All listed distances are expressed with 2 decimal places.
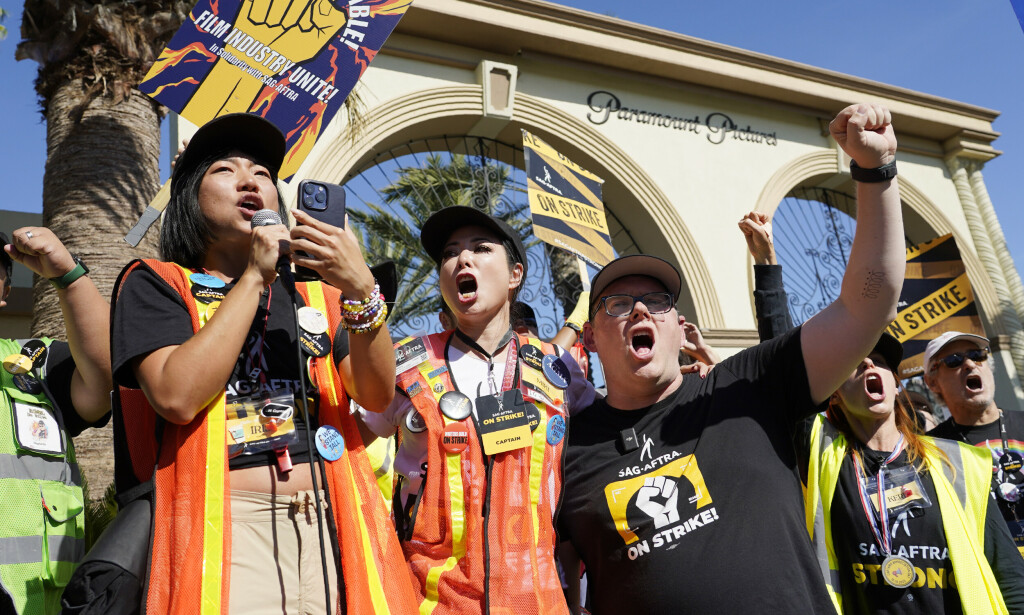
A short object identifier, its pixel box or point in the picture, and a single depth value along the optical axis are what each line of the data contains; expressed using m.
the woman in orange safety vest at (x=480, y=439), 2.32
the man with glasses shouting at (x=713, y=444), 2.11
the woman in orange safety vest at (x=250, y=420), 1.68
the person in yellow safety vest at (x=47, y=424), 2.50
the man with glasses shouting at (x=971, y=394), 4.30
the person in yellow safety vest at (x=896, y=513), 2.78
